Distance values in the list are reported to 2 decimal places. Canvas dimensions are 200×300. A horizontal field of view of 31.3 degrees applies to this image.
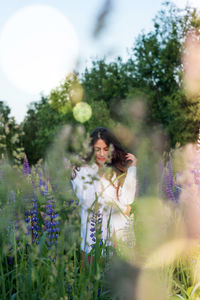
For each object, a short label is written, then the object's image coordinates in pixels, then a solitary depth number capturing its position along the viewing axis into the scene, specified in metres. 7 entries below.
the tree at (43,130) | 31.52
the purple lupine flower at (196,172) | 2.49
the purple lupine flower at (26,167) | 4.96
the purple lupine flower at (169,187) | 3.63
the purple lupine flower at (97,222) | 1.90
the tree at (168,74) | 22.19
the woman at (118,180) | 3.32
